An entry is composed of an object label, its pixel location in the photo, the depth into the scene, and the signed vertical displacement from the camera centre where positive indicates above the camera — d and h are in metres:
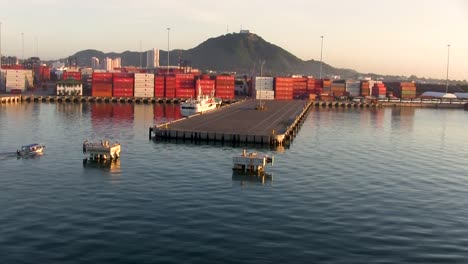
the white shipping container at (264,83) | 193.38 -0.30
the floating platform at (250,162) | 50.88 -7.86
